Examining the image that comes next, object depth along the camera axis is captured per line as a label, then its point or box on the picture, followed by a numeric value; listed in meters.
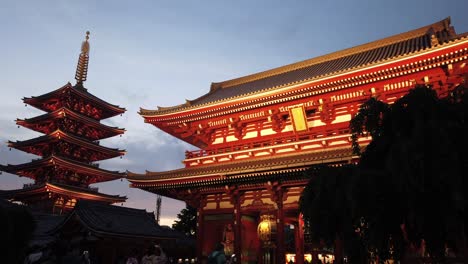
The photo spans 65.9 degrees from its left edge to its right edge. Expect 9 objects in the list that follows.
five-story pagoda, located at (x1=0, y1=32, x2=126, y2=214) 33.44
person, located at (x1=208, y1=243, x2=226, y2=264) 8.12
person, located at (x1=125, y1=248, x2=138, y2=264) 13.45
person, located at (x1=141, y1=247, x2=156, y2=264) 10.41
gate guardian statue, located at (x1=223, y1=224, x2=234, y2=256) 17.08
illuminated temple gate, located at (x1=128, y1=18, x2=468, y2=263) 14.87
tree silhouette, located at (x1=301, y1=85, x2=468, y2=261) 6.41
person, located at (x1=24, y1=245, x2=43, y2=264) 9.88
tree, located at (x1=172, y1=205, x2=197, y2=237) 42.50
